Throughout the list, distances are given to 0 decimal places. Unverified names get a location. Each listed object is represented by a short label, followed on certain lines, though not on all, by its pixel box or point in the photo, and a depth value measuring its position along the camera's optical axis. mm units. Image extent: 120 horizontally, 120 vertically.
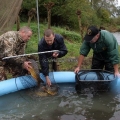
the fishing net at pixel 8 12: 3678
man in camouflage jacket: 2846
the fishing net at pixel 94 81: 2872
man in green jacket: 2788
